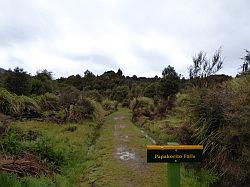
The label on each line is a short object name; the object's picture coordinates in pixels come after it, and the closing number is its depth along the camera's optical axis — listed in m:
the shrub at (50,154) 5.59
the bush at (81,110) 13.29
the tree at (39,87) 20.75
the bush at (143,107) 17.29
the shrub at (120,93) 36.26
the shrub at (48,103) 14.46
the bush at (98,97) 27.01
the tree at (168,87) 23.00
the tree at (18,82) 18.08
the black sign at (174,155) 2.92
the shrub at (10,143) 5.39
